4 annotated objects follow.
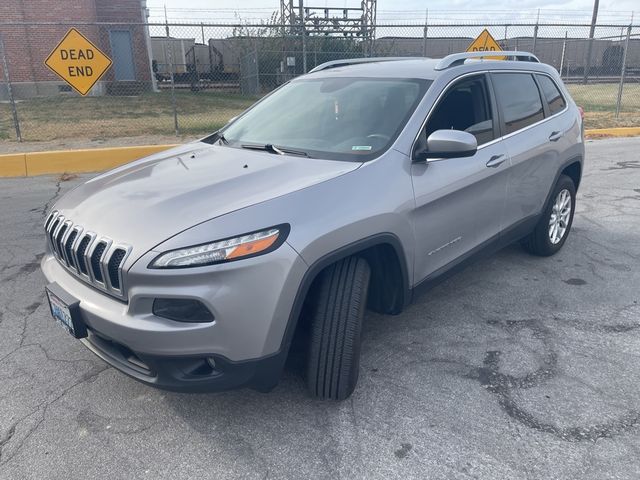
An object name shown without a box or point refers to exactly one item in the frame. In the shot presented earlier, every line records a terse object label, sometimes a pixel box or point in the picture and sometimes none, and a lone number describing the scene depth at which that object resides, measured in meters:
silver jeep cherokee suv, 2.31
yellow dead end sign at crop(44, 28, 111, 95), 9.58
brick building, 18.89
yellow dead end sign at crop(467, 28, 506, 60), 12.78
